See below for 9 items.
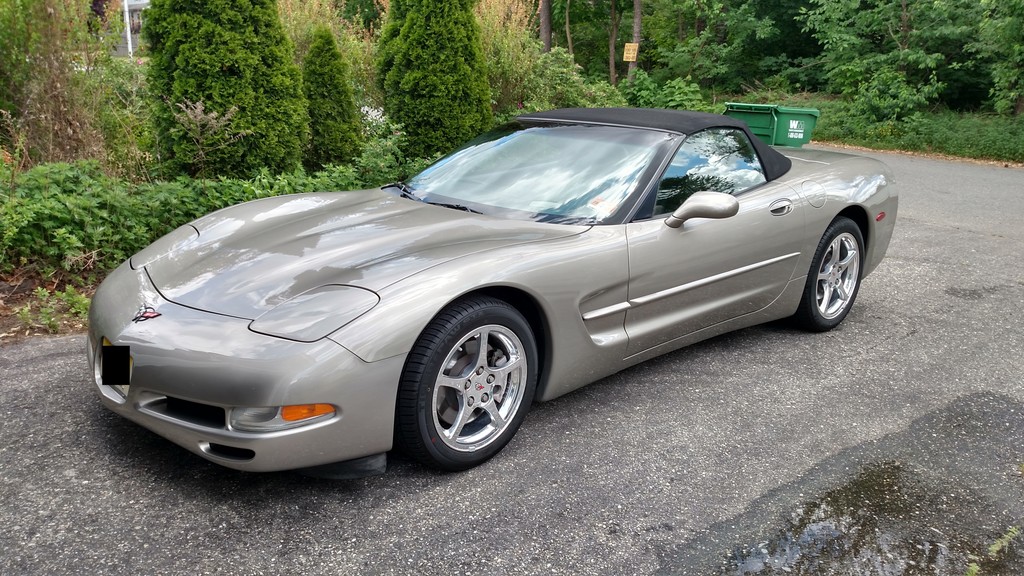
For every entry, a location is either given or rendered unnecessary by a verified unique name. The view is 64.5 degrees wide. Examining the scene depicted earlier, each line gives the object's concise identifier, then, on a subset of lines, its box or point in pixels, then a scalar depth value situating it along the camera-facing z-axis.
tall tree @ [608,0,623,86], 28.28
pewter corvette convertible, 2.54
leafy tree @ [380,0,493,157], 7.68
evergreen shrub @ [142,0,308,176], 5.82
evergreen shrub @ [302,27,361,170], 7.02
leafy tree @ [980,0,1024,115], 14.53
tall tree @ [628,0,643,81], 23.05
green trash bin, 10.31
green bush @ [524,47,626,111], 10.03
